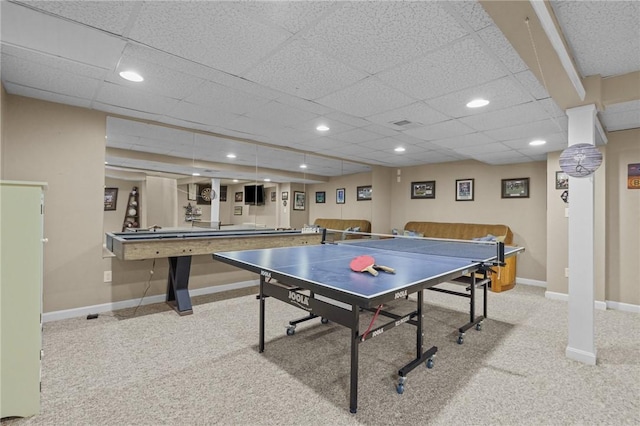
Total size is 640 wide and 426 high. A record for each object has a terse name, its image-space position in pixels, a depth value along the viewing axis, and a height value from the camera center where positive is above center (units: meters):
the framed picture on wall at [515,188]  5.62 +0.55
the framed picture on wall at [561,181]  4.63 +0.56
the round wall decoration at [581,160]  2.41 +0.47
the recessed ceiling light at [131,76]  2.49 +1.17
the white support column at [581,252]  2.52 -0.31
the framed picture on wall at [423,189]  6.84 +0.61
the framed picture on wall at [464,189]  6.29 +0.56
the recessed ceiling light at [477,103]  2.90 +1.12
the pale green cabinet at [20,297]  1.69 -0.49
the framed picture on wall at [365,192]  7.03 +0.53
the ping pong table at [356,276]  1.69 -0.40
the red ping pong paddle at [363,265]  2.02 -0.35
